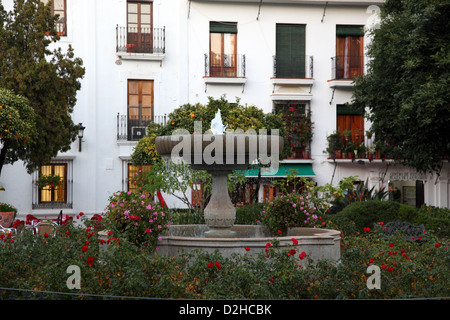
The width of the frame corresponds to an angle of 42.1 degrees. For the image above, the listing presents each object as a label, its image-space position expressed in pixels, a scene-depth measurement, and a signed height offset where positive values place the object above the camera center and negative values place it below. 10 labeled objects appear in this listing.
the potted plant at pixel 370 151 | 20.67 +0.27
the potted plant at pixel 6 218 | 14.41 -1.50
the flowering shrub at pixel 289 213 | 9.37 -0.88
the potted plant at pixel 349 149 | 20.81 +0.34
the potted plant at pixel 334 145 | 20.84 +0.48
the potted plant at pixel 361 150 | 20.75 +0.30
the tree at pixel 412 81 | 14.42 +2.10
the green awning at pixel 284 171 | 19.64 -0.44
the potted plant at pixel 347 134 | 20.80 +0.88
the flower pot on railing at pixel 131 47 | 19.70 +3.74
